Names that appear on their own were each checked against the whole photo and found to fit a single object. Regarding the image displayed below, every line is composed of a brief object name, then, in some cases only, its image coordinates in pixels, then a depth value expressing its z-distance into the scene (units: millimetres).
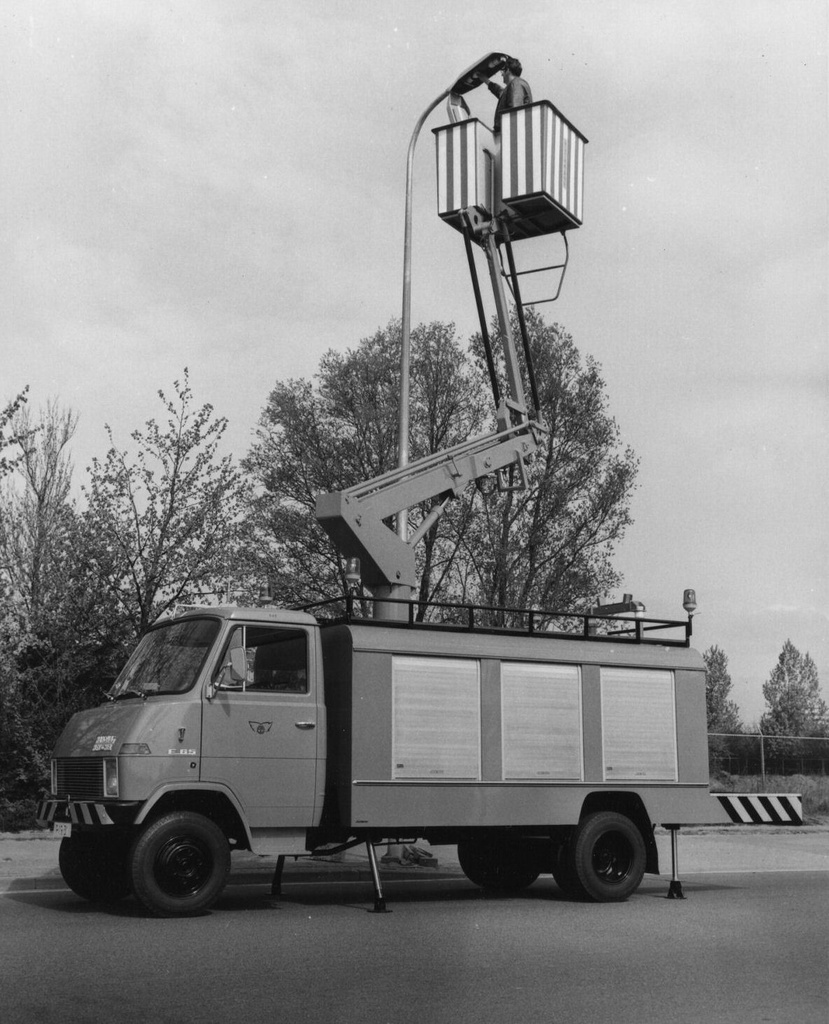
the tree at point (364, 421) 27734
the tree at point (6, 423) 18375
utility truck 10250
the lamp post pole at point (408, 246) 15693
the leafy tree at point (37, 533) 19922
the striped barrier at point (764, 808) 12922
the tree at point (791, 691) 75062
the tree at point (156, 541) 19500
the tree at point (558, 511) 26547
